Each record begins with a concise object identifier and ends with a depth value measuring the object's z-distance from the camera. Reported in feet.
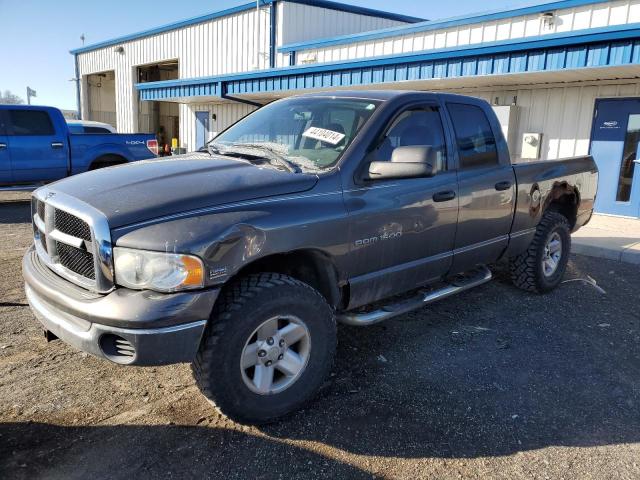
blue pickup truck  34.27
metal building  30.12
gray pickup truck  8.50
